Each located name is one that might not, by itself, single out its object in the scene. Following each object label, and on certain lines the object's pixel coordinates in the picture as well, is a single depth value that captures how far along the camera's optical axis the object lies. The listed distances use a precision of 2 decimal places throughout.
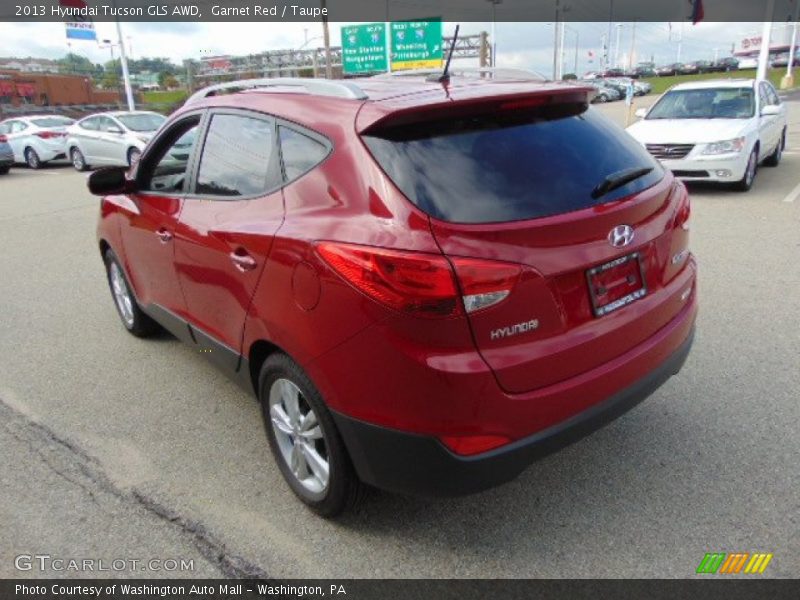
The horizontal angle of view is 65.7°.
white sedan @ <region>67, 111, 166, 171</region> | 15.38
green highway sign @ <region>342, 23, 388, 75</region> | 35.00
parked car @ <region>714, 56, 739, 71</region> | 70.97
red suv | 2.03
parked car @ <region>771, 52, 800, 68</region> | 74.94
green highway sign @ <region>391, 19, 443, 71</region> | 34.22
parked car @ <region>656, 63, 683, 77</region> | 81.94
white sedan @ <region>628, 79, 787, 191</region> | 8.76
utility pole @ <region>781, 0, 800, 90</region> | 44.53
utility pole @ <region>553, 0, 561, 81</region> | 47.75
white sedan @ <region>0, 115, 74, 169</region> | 18.95
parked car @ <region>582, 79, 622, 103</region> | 43.00
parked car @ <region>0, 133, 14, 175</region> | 17.52
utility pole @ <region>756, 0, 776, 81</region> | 20.86
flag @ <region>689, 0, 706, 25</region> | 23.19
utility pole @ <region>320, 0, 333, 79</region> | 30.04
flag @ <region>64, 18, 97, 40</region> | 28.36
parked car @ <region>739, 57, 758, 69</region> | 73.94
